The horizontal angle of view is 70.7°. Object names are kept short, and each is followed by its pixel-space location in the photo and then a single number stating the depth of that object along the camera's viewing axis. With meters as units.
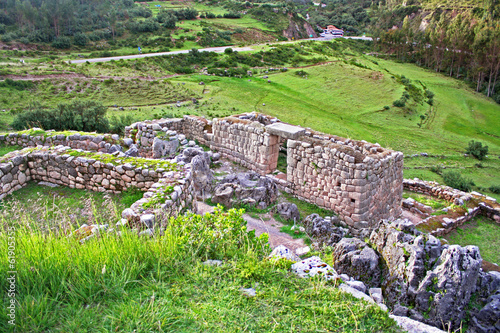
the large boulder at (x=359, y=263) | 7.10
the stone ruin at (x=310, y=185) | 6.09
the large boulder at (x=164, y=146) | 14.06
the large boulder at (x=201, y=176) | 12.17
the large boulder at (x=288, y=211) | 11.13
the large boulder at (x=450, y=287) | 5.79
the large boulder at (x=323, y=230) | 9.81
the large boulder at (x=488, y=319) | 5.67
